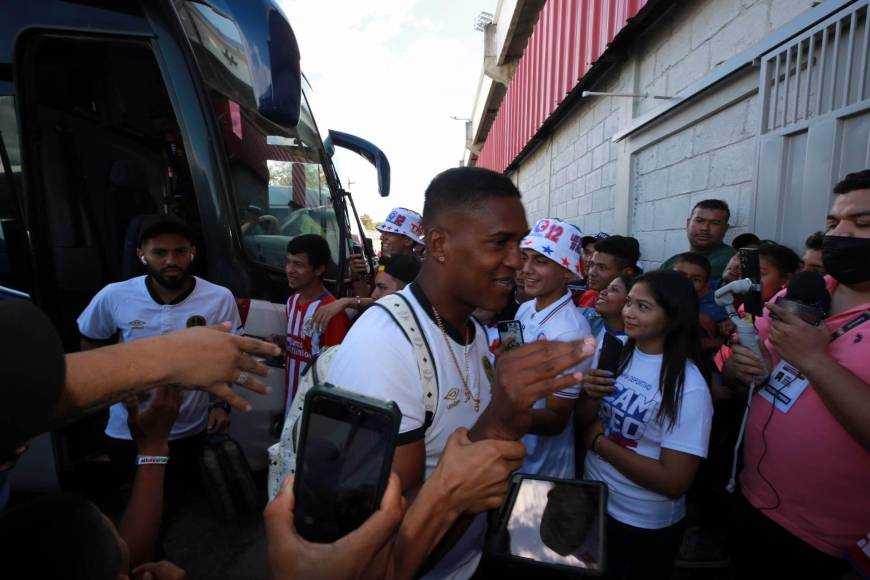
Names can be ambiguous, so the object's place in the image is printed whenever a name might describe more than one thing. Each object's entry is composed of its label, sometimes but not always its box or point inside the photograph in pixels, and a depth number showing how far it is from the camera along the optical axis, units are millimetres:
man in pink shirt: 1508
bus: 2453
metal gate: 2422
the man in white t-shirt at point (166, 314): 2441
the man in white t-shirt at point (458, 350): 1003
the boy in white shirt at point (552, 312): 2101
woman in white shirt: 1831
